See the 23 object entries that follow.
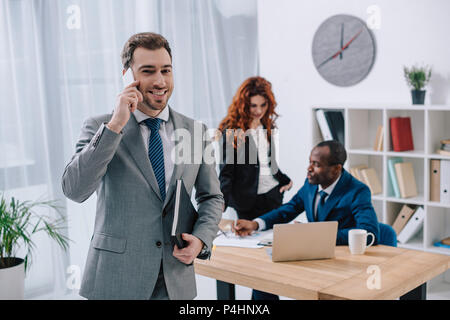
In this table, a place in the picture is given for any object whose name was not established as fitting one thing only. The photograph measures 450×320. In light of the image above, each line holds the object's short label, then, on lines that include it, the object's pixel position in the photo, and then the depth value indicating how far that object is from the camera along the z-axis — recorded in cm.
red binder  408
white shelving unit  393
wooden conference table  204
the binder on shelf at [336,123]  438
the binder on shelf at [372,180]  430
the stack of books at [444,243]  395
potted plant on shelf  395
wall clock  437
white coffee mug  243
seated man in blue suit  261
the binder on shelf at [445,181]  384
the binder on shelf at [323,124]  445
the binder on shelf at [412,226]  403
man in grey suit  156
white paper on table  265
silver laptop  232
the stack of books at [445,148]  386
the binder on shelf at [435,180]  391
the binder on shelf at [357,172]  433
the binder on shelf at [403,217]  411
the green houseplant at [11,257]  312
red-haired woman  346
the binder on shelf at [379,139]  418
